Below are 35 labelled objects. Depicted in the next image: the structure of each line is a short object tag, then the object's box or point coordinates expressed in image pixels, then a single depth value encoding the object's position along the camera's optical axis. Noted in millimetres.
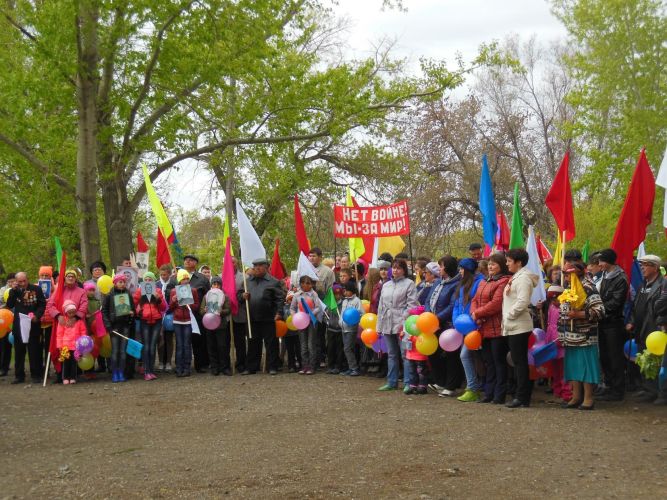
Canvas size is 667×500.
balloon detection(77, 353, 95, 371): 12766
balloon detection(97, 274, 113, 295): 13281
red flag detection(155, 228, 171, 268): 15753
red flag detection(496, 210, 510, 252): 12195
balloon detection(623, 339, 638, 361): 10156
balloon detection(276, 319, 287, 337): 13438
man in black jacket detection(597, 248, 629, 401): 9766
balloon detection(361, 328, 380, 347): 11906
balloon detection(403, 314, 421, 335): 10414
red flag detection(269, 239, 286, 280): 15375
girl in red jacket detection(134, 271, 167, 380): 12875
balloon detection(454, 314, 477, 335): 9906
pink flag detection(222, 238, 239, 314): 13375
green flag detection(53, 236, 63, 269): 15547
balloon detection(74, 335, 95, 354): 12391
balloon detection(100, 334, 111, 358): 13031
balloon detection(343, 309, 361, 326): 12484
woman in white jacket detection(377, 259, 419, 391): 10883
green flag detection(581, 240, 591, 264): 14954
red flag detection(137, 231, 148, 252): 17953
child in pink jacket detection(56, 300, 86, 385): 12453
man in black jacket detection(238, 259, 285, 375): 13320
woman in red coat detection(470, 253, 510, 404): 9617
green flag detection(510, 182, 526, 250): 11320
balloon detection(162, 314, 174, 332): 13578
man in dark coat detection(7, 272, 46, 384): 13102
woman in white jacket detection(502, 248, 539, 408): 9211
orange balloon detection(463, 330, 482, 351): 9812
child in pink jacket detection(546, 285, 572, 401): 9875
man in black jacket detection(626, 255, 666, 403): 9555
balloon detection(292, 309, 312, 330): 12898
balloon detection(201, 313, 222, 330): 13070
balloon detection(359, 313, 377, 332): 12000
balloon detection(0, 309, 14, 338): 13195
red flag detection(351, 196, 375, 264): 15328
